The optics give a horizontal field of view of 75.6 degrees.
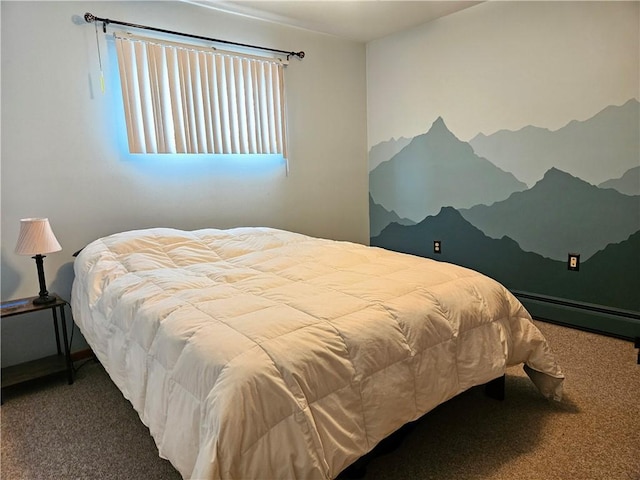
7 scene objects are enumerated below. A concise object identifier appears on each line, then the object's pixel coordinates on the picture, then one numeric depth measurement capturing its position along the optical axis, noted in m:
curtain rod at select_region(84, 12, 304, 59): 2.60
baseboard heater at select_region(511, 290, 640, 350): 2.75
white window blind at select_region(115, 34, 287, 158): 2.81
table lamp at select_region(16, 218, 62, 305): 2.21
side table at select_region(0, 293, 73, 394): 2.24
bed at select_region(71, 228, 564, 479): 1.14
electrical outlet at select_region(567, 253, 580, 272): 2.96
